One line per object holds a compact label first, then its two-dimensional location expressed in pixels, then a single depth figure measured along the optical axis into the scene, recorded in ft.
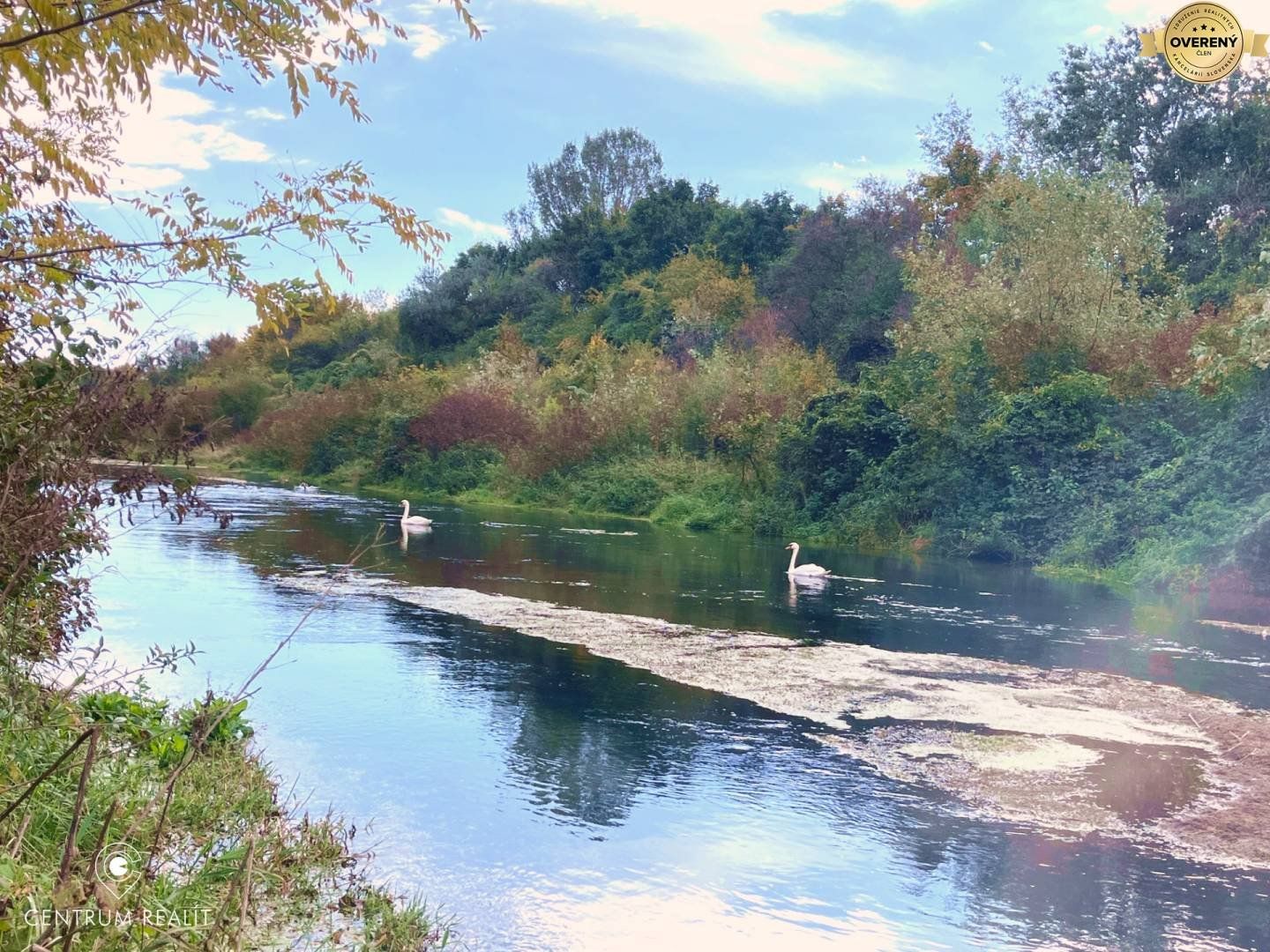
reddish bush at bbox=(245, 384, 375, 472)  170.60
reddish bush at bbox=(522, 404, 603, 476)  136.67
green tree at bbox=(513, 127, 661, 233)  251.19
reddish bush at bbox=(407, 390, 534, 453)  150.71
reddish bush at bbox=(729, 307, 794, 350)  146.82
